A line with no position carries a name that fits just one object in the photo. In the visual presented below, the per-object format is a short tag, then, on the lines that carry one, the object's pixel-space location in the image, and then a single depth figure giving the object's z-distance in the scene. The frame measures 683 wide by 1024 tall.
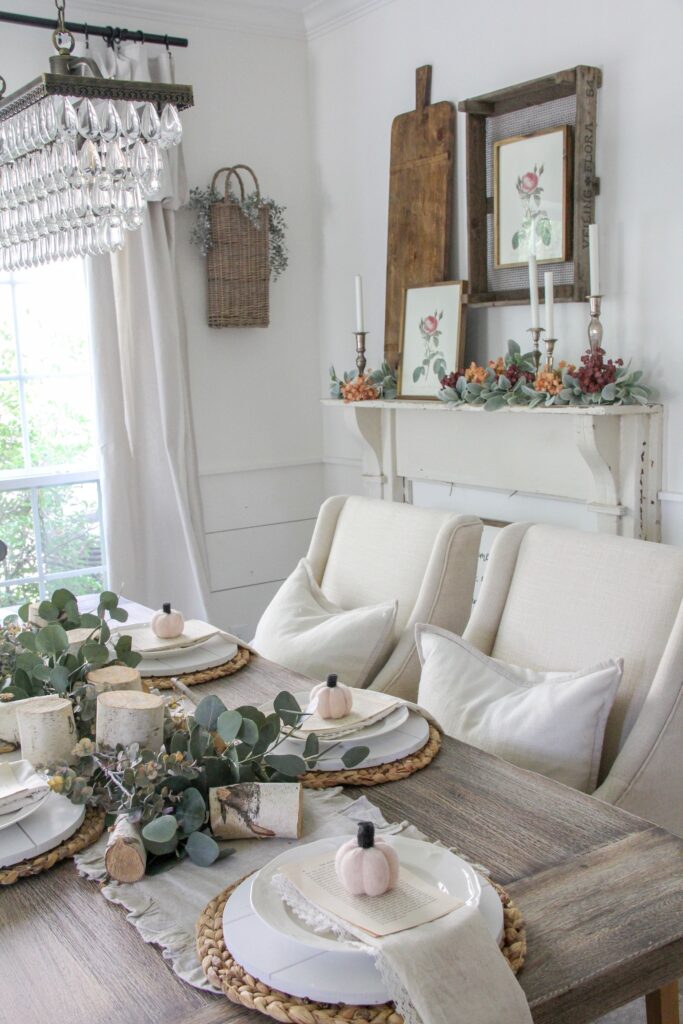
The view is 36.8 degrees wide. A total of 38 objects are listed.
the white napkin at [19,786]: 1.37
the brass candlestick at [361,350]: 3.66
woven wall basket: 3.88
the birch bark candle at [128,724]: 1.44
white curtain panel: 3.76
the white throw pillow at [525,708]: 1.78
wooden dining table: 1.04
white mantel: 2.87
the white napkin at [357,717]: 1.64
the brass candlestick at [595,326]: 2.83
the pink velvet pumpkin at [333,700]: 1.69
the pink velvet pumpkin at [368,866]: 1.08
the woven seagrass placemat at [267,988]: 0.98
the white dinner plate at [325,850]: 1.06
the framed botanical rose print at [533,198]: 2.99
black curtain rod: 2.46
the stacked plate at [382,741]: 1.60
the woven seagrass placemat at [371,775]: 1.55
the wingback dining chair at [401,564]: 2.46
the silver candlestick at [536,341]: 2.97
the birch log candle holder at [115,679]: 1.63
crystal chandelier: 1.68
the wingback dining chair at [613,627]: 1.81
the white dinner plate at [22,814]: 1.35
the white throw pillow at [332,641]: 2.35
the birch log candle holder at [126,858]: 1.27
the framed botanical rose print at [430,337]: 3.42
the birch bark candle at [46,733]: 1.49
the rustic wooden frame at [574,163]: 2.92
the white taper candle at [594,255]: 2.78
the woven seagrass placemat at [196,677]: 2.07
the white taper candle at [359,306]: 3.56
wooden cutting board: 3.48
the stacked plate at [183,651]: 2.13
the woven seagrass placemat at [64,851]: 1.29
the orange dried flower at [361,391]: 3.71
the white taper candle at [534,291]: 2.97
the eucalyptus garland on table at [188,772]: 1.31
